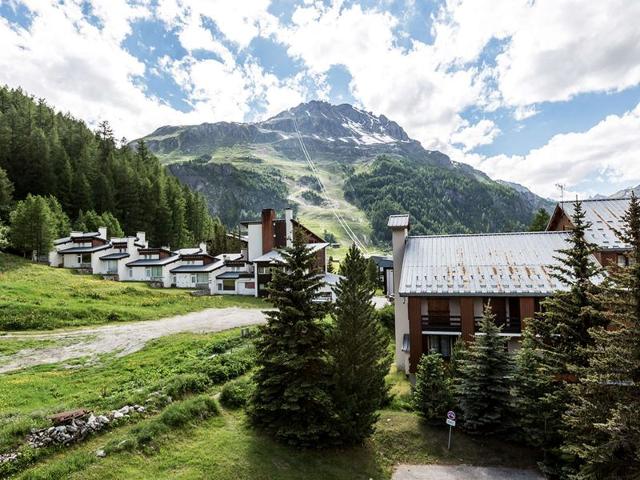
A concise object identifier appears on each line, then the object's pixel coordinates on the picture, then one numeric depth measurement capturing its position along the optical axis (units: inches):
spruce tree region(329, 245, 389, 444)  682.2
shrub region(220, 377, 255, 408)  776.9
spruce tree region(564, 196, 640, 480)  446.6
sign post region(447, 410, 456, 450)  697.0
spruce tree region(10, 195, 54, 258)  2459.4
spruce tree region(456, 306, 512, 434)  738.2
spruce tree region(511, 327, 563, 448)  661.9
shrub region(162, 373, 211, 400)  759.1
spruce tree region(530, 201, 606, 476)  628.7
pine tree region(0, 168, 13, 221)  2859.3
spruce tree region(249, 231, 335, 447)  661.9
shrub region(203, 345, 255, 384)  899.4
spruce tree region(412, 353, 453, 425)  780.0
